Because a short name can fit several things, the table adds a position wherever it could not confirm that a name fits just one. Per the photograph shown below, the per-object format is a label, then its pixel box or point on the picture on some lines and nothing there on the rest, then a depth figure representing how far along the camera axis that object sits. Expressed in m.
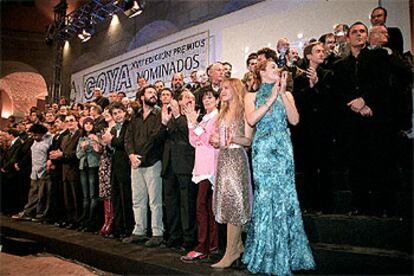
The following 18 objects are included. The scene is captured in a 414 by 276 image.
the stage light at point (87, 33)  10.09
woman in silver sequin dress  2.72
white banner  6.74
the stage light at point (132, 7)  8.20
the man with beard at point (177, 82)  4.80
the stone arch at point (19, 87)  12.48
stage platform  2.40
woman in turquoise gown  2.50
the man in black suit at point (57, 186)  5.45
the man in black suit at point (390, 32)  3.20
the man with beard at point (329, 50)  3.49
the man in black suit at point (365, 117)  2.85
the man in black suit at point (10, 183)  6.65
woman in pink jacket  3.15
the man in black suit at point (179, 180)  3.39
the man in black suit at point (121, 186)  4.08
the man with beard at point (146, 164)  3.73
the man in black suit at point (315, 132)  3.24
